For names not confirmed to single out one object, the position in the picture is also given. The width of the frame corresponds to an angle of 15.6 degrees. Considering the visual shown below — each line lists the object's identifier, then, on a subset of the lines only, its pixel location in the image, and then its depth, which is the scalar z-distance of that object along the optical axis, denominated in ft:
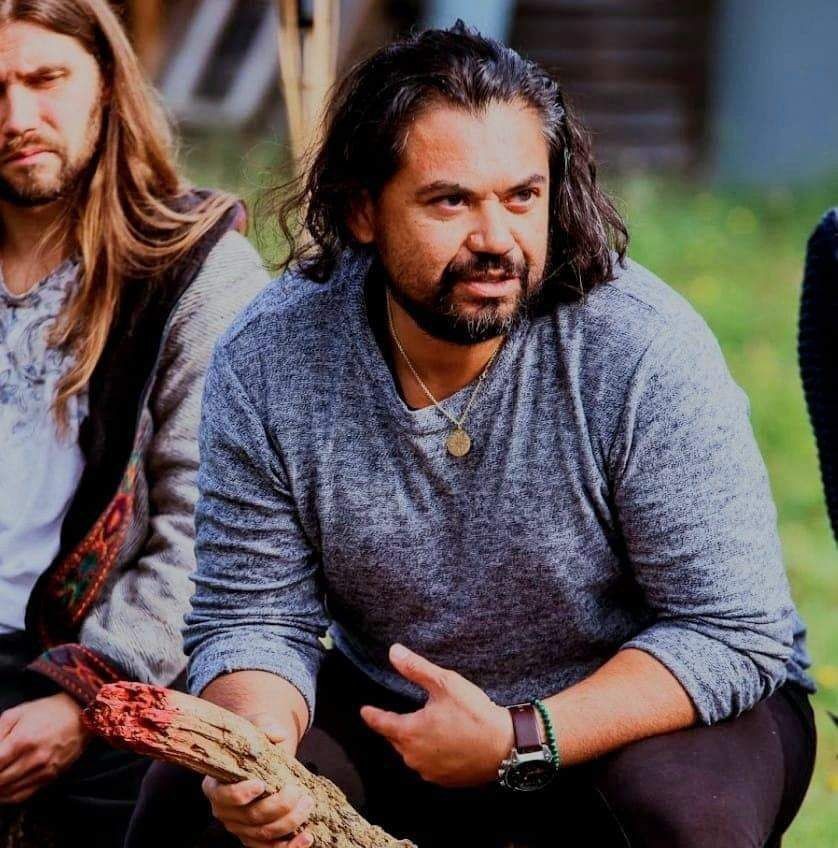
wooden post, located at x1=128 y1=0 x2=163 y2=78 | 49.85
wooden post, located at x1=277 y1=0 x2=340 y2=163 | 23.21
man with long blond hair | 18.59
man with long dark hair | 15.23
